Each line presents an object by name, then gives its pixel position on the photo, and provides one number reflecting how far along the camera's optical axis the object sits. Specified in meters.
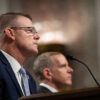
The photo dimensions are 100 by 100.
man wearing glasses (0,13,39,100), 5.06
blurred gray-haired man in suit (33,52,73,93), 8.10
